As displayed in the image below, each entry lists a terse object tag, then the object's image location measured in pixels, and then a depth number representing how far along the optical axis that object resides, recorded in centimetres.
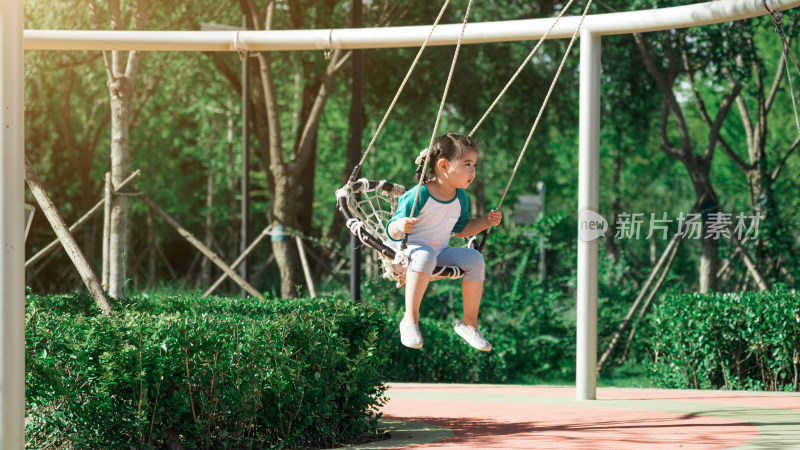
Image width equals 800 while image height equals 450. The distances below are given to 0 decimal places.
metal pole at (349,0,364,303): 1270
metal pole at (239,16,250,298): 1744
